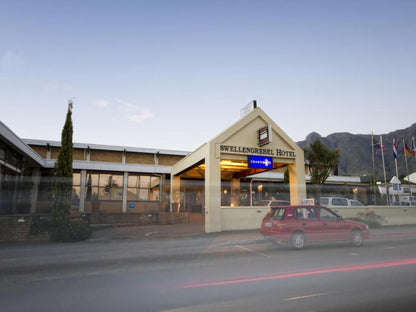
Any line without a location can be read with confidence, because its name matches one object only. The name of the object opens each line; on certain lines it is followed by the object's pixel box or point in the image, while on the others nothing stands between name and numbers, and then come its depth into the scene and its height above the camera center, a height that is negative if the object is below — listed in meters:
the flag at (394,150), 29.73 +5.41
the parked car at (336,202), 20.20 +0.01
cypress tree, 14.37 +1.02
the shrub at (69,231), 13.51 -1.40
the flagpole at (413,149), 30.45 +5.63
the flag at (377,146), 31.28 +6.09
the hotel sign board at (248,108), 18.71 +6.29
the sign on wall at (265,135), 17.25 +4.09
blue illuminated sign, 17.75 +2.51
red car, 10.55 -0.94
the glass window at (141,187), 27.17 +1.49
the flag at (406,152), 30.52 +5.35
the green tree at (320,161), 26.42 +3.81
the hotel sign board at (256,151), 17.10 +3.18
